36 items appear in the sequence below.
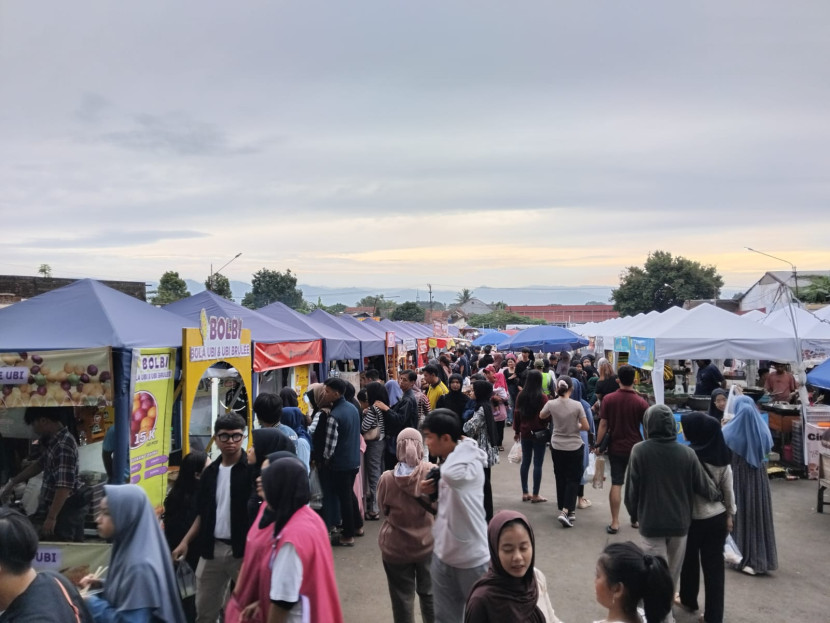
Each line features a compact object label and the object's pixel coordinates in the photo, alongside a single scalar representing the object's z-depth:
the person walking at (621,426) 6.66
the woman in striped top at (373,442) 6.91
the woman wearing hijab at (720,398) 7.42
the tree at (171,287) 45.12
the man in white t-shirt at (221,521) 3.75
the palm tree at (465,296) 125.99
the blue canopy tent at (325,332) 11.22
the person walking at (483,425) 6.27
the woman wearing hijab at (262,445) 3.80
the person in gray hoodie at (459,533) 3.39
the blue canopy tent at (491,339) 25.17
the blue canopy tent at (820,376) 8.95
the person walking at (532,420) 7.53
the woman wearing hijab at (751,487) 5.36
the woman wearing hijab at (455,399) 7.04
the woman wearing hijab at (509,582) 2.49
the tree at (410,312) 69.31
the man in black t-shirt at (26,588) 2.24
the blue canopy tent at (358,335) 13.69
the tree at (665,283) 49.62
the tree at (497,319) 82.94
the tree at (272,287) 71.38
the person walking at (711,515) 4.50
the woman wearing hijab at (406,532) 3.85
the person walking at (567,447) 6.86
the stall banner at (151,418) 4.91
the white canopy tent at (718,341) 10.31
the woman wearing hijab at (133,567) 2.62
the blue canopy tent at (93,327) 4.79
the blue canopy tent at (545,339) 19.23
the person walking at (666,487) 4.39
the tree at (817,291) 26.69
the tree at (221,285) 42.33
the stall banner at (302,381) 9.88
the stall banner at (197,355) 5.58
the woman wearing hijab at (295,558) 2.63
